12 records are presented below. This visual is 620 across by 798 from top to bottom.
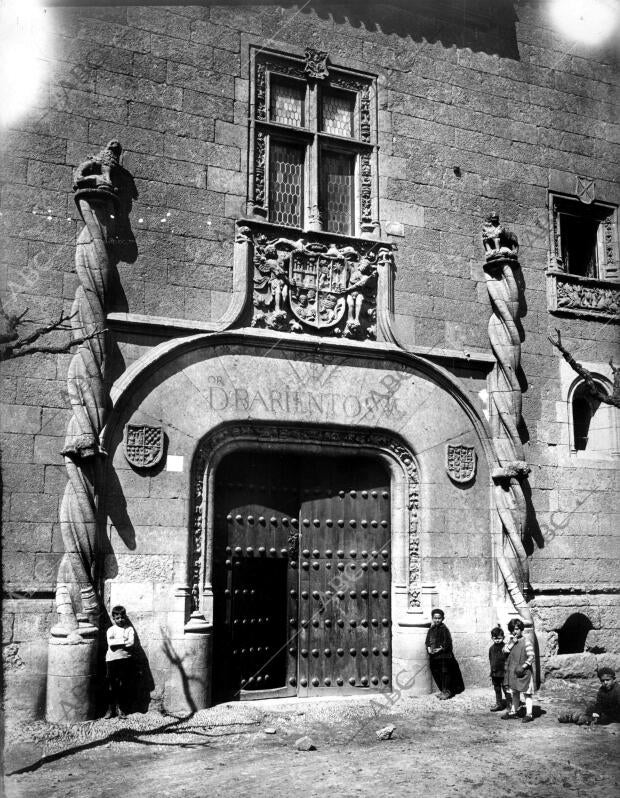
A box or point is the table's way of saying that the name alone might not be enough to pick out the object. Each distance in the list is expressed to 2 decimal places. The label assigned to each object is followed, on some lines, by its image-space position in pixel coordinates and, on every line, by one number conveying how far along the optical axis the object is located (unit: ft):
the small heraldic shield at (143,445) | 28.73
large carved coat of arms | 31.86
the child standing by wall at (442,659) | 31.12
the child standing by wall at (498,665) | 29.32
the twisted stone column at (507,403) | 33.40
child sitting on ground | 27.58
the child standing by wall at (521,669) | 27.86
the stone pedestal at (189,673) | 27.99
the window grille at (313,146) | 33.22
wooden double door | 30.68
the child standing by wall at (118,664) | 26.84
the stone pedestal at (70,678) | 26.12
